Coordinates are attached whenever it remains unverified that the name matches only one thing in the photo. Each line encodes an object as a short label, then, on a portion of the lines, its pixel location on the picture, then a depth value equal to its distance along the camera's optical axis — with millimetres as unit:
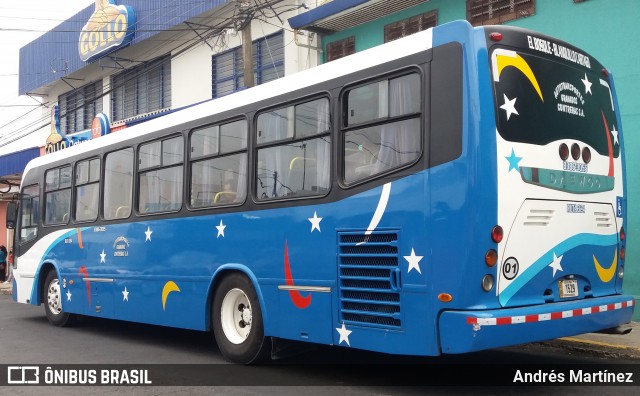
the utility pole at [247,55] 14609
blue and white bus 5746
